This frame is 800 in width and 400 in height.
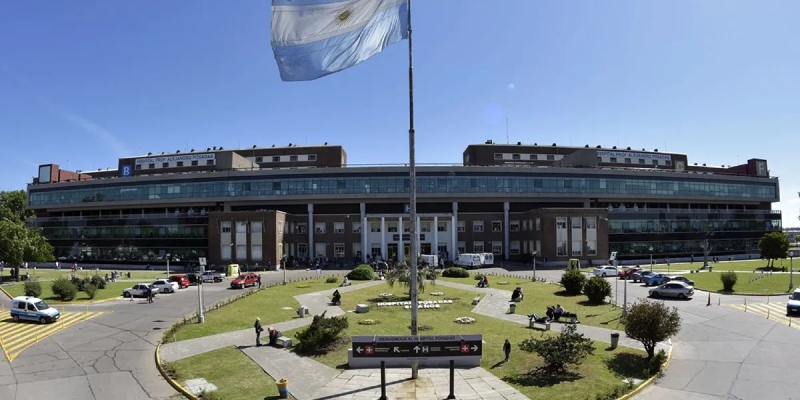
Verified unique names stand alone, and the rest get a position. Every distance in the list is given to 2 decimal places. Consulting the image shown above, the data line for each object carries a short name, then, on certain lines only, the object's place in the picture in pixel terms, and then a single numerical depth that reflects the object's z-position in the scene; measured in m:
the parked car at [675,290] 42.78
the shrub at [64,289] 44.66
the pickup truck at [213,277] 60.88
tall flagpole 20.31
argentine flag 17.64
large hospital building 85.62
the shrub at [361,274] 59.88
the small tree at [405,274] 42.97
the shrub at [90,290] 46.69
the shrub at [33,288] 43.78
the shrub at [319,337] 26.00
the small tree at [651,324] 22.73
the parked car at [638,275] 56.03
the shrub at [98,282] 52.45
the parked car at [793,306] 34.06
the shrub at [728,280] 45.90
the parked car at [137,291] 47.44
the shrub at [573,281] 43.96
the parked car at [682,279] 47.45
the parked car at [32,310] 34.94
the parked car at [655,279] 51.74
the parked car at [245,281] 53.81
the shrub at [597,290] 39.59
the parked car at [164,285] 51.66
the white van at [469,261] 76.38
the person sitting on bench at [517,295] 41.88
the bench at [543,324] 29.84
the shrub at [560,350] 21.47
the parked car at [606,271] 62.38
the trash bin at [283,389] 19.14
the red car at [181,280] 55.44
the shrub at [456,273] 63.09
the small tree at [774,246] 66.75
